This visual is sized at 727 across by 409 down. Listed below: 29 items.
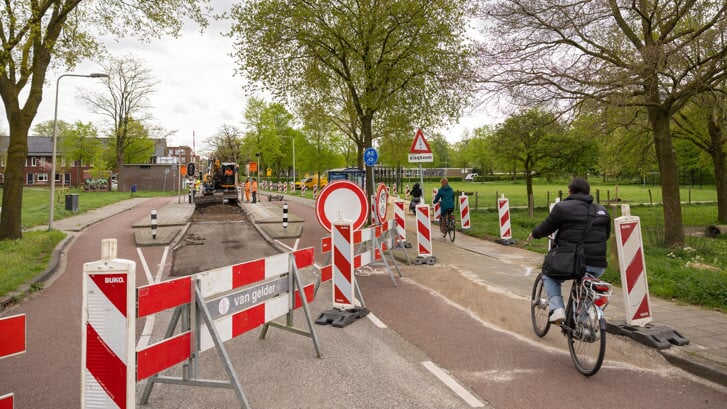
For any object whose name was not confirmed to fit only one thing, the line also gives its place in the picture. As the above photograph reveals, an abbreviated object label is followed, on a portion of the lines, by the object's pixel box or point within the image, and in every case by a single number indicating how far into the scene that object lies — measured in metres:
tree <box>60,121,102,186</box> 59.19
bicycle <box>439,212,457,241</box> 14.53
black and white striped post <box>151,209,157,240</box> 14.56
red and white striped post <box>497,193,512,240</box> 14.00
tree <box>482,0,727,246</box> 10.77
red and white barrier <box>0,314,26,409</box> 2.62
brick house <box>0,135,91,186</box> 73.50
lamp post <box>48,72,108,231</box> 16.40
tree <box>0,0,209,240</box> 12.10
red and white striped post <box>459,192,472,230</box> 16.92
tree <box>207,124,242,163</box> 65.69
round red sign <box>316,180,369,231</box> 7.46
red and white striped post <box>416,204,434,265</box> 10.55
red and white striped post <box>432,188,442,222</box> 19.24
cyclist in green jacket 14.52
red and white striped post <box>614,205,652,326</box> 5.47
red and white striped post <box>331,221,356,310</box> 6.16
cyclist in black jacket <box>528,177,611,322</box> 4.67
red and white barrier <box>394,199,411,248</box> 11.48
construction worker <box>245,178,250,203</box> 32.67
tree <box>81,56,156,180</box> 49.00
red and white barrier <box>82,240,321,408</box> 2.86
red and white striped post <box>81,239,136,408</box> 2.86
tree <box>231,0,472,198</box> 15.84
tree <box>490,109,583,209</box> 20.50
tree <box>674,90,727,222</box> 19.19
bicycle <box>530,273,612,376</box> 4.29
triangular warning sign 11.19
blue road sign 15.33
